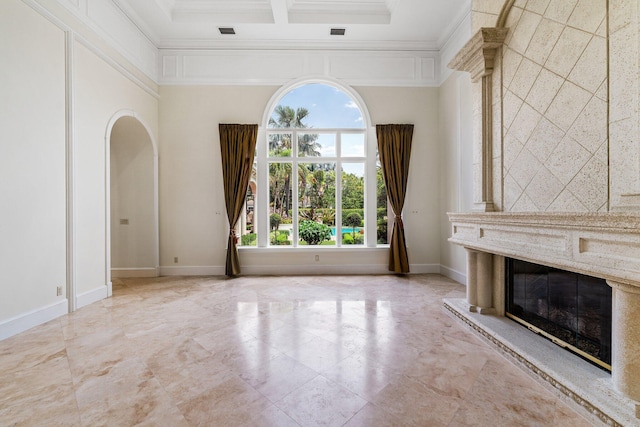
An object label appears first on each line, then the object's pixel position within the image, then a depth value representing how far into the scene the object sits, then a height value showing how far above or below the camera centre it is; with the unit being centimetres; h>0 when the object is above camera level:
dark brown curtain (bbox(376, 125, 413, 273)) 563 +84
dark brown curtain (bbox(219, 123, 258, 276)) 561 +79
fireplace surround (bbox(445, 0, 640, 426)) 177 +34
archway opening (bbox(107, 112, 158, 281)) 551 +12
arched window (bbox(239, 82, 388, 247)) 586 +69
